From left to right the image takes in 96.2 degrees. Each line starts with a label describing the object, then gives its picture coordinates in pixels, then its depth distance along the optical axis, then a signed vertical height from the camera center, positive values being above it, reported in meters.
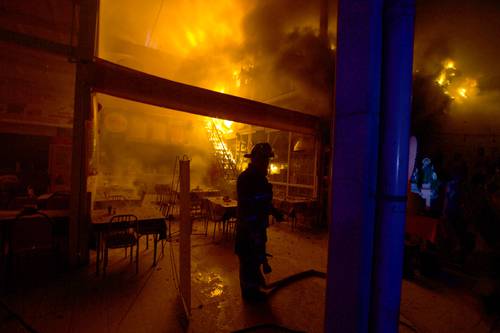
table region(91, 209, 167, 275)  4.56 -1.31
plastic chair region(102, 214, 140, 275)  4.49 -1.54
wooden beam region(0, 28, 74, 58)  4.33 +2.30
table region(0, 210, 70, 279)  4.28 -1.29
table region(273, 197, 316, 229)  8.41 -1.39
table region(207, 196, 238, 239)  6.68 -1.24
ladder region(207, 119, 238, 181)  14.82 +0.84
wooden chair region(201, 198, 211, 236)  7.91 -1.51
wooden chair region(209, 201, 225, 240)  7.05 -1.53
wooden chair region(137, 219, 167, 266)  5.07 -1.49
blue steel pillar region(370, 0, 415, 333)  1.59 +0.10
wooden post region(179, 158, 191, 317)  3.26 -0.96
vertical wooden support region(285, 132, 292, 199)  11.48 +0.44
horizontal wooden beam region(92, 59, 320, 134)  5.09 +1.82
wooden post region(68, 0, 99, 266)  4.70 +0.62
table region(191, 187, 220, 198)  9.57 -1.17
